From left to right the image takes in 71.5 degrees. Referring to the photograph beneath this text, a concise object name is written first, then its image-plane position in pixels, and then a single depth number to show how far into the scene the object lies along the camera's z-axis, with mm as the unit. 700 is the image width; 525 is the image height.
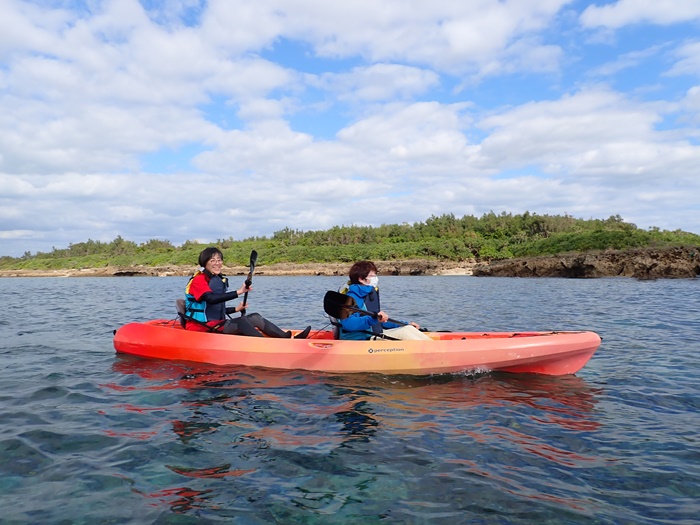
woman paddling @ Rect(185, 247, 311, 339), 7426
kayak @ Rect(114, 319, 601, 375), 6566
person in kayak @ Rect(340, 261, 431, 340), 6785
